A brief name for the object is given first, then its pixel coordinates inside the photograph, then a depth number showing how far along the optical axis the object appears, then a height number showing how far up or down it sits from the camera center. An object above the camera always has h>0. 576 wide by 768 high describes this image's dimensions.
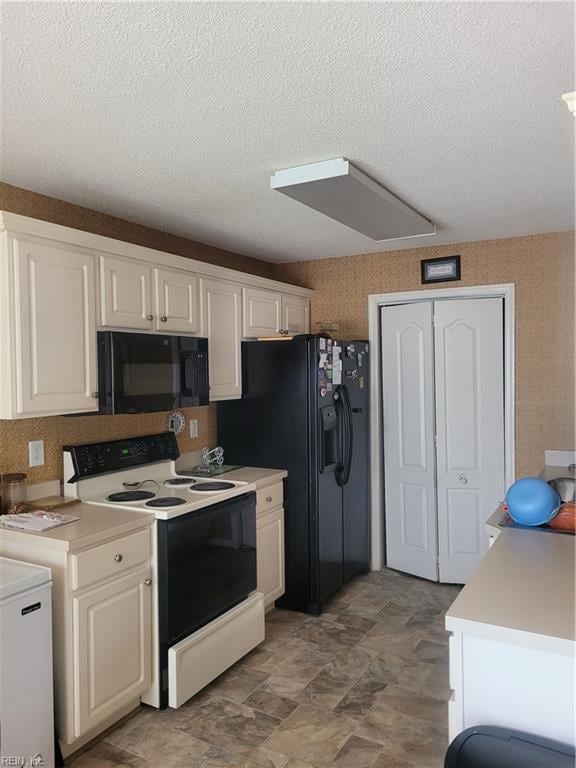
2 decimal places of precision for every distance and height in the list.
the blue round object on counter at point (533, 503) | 2.29 -0.54
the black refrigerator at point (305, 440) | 3.55 -0.44
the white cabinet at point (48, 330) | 2.27 +0.19
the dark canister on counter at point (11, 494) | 2.50 -0.51
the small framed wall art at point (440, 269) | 3.96 +0.68
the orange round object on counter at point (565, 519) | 2.25 -0.60
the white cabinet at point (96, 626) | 2.19 -1.01
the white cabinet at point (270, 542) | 3.37 -1.02
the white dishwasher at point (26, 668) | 1.94 -1.01
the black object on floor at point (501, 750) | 1.31 -0.89
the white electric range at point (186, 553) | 2.56 -0.87
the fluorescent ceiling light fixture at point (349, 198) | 2.39 +0.80
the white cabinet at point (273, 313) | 3.69 +0.40
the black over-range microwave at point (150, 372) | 2.63 +0.01
